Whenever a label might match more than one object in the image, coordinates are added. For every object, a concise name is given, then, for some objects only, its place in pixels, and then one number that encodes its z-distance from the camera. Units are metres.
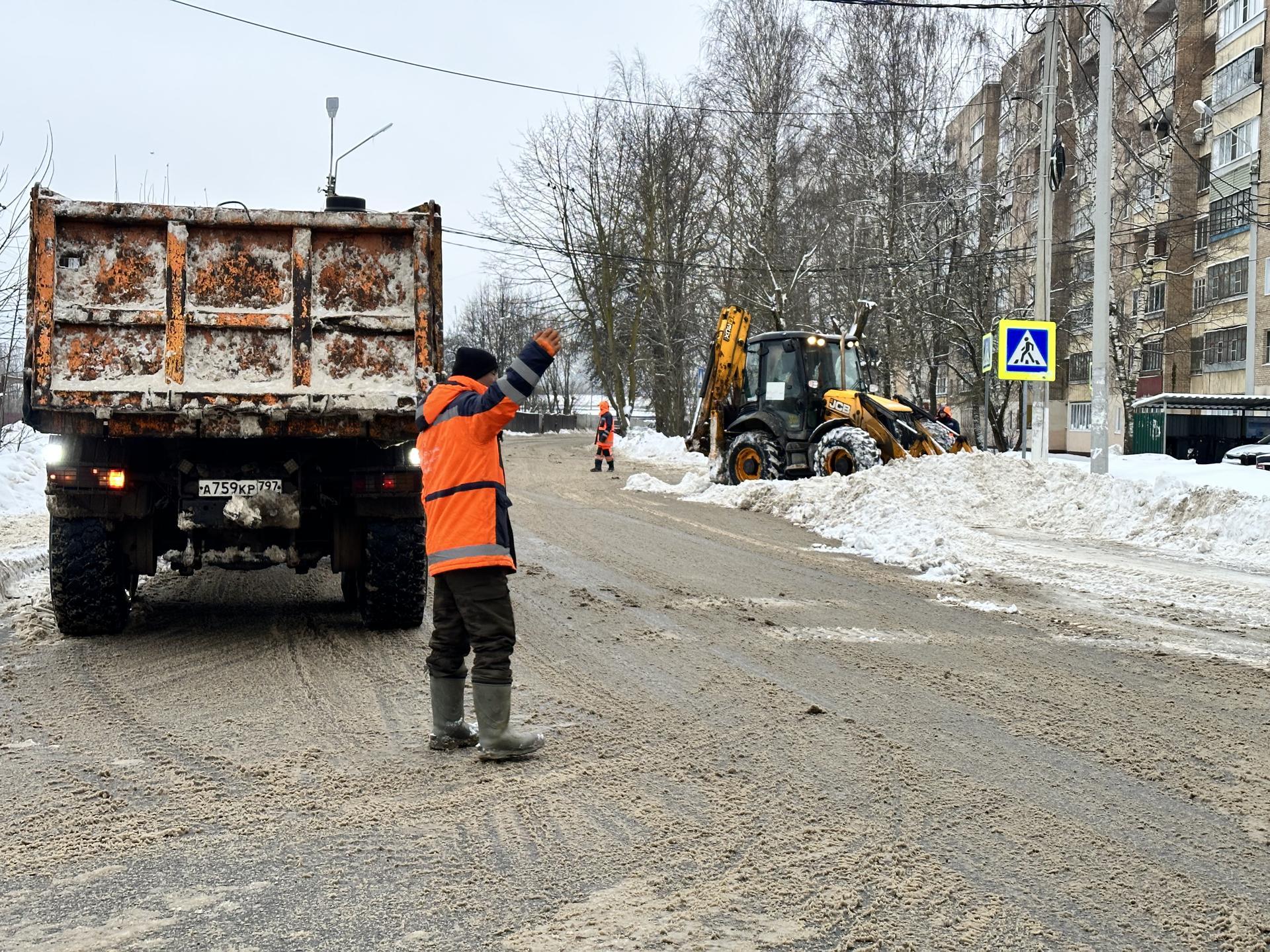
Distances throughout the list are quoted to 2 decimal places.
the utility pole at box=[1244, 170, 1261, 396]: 43.00
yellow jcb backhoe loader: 18.91
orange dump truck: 6.95
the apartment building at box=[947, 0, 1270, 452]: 34.25
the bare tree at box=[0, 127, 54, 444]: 16.33
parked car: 33.03
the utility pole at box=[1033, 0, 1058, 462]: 21.08
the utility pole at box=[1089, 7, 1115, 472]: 18.03
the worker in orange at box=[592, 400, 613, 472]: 28.42
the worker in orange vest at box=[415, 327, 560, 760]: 4.91
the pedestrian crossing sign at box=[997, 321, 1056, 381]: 18.20
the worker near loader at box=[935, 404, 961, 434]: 24.56
